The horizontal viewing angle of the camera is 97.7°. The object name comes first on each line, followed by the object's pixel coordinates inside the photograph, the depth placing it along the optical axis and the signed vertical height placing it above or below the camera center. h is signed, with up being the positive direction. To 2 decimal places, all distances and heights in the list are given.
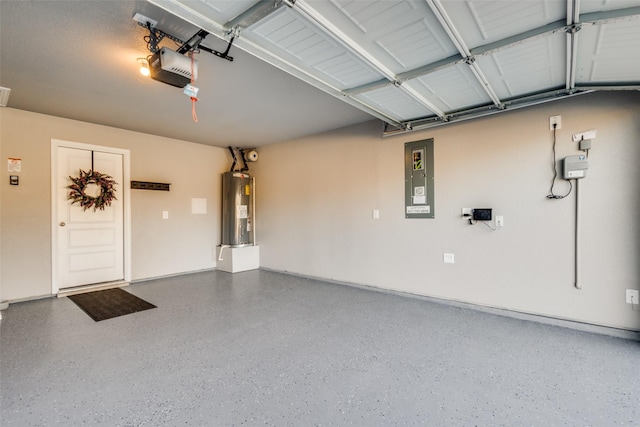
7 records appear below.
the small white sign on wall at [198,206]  5.53 +0.12
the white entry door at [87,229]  4.09 -0.27
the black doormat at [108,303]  3.29 -1.19
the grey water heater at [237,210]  5.63 +0.04
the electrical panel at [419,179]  3.67 +0.43
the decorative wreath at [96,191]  4.14 +0.35
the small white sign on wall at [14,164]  3.68 +0.64
